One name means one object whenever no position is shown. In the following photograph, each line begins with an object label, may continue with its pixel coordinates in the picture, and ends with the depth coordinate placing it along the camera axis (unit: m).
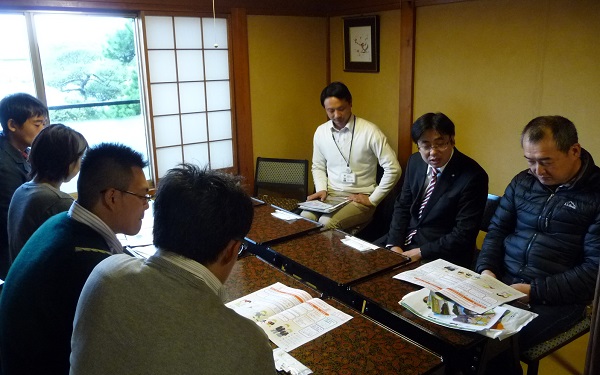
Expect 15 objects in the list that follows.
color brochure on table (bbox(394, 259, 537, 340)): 1.45
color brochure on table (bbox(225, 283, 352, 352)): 1.42
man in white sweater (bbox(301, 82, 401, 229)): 3.27
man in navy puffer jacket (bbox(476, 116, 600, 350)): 1.84
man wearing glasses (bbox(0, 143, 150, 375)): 1.19
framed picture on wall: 3.97
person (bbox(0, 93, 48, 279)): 2.25
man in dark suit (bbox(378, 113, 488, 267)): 2.34
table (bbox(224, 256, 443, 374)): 1.28
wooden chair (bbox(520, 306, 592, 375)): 1.74
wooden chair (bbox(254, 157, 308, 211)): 3.67
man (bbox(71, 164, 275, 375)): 0.87
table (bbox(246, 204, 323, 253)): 2.22
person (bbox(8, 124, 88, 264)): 1.72
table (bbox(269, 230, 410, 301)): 1.82
